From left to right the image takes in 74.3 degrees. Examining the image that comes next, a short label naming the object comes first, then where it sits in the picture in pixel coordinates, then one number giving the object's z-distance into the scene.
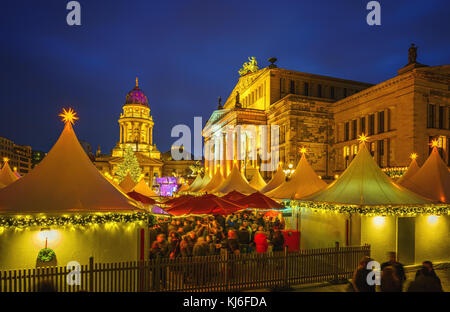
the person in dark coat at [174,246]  10.23
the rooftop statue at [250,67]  53.74
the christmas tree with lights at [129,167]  60.09
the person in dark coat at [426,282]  5.62
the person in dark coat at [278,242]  11.41
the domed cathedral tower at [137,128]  100.19
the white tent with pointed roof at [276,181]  20.78
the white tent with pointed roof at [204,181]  31.15
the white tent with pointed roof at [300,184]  16.61
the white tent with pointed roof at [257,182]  26.74
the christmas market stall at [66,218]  7.73
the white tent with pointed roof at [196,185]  31.88
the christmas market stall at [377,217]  10.59
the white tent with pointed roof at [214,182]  26.57
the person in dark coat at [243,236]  12.42
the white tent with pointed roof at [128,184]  27.25
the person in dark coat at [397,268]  6.54
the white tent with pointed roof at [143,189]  25.23
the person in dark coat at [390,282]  6.08
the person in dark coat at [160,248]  9.95
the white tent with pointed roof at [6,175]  20.97
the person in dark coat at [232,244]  10.23
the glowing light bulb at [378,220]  10.67
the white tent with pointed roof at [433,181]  12.09
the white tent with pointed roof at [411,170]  15.77
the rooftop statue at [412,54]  29.69
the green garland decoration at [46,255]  7.61
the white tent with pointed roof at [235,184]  21.61
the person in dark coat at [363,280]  6.42
